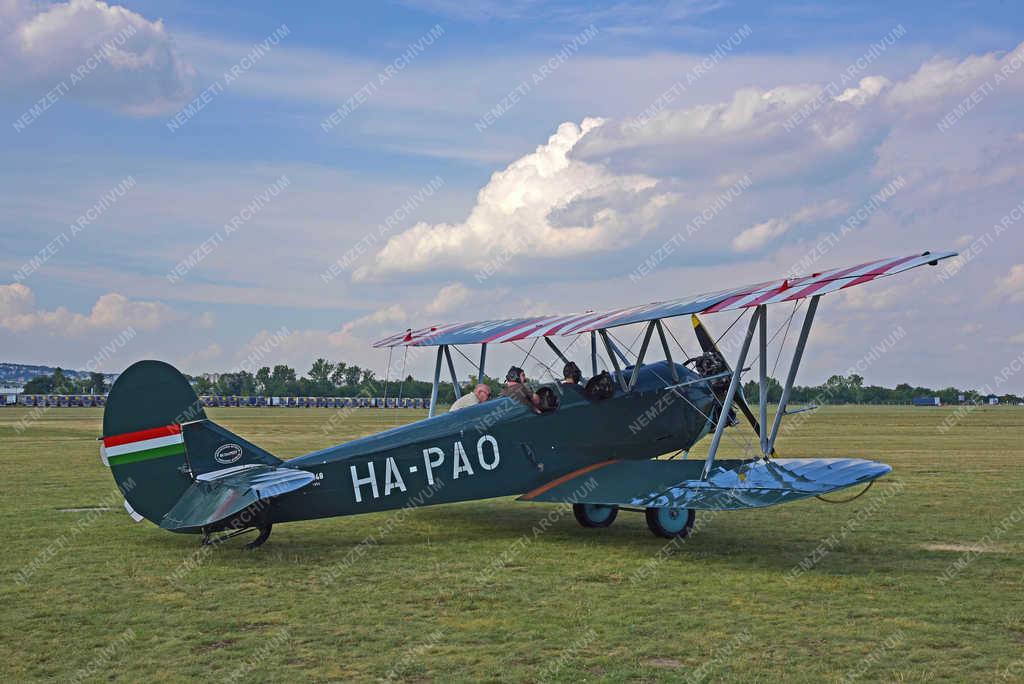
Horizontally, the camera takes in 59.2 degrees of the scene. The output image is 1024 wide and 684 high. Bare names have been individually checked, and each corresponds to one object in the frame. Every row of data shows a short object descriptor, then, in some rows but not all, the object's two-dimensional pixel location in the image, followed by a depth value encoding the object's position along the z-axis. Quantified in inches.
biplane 306.2
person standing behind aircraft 419.5
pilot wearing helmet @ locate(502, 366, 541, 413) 377.4
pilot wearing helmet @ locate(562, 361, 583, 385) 395.2
